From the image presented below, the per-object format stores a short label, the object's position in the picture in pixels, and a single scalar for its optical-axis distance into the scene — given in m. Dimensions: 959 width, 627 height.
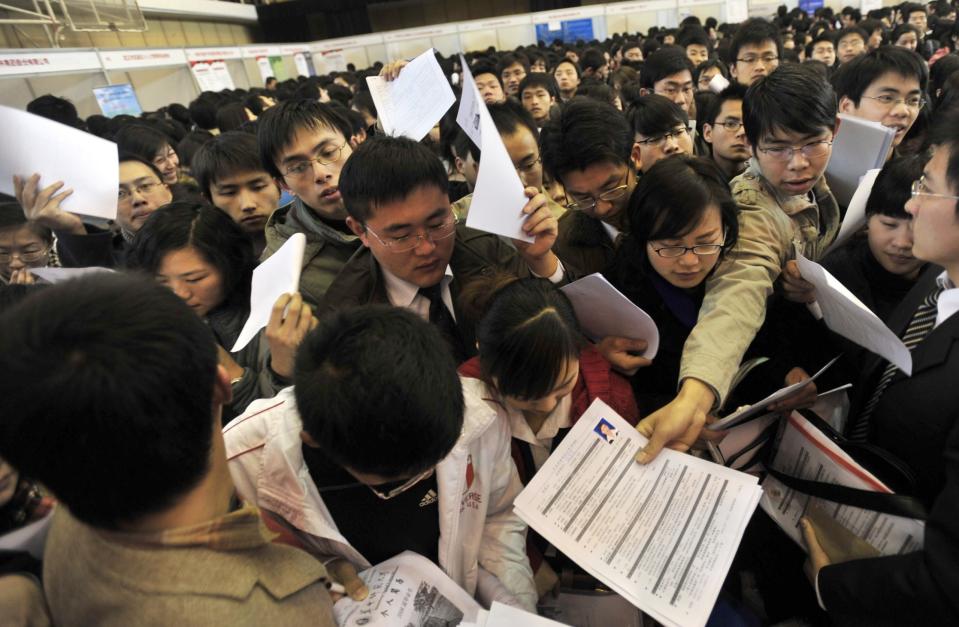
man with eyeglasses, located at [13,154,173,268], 1.95
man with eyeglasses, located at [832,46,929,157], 2.01
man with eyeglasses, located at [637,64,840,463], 1.08
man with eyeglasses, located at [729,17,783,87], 3.04
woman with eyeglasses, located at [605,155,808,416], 1.18
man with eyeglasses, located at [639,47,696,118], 3.00
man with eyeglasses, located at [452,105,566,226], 1.77
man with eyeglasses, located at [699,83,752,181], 2.03
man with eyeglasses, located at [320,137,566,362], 1.20
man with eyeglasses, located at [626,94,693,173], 1.92
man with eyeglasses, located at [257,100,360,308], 1.53
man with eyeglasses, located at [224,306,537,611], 0.76
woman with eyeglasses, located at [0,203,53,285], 1.82
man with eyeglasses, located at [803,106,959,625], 0.72
